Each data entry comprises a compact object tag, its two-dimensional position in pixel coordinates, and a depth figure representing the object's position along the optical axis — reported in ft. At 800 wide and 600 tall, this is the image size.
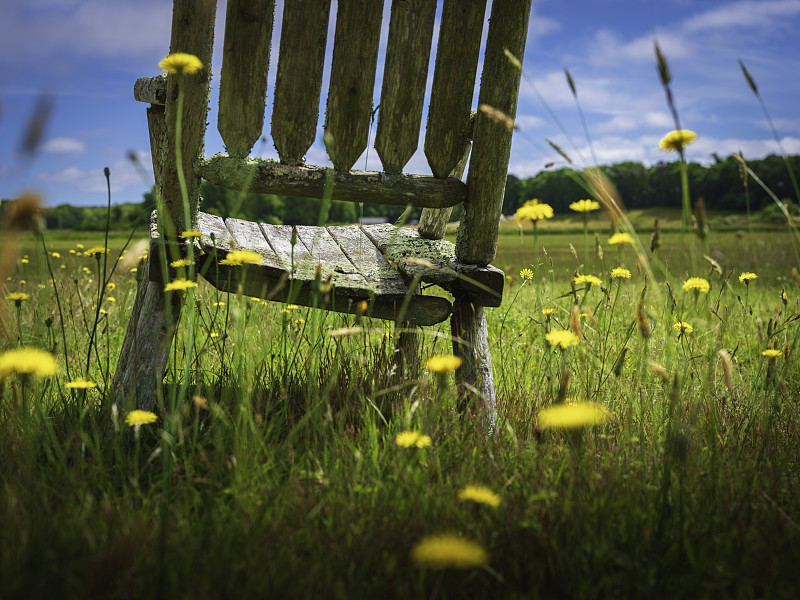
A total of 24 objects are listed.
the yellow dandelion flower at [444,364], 4.36
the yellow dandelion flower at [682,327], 7.69
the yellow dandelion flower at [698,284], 7.13
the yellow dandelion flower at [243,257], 5.51
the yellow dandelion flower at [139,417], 4.73
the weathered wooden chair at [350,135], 6.45
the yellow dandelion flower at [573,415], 4.08
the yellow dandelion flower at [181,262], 6.02
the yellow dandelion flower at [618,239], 6.31
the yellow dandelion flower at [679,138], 5.18
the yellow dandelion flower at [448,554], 3.14
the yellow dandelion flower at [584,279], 6.57
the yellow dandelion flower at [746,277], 8.84
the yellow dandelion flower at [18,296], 6.32
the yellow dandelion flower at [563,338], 4.99
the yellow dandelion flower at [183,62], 5.04
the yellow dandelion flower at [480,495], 3.76
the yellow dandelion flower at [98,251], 7.35
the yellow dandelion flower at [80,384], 5.04
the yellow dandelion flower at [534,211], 6.09
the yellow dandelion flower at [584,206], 6.28
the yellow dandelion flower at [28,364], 4.17
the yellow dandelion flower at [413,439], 4.51
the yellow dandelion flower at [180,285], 5.36
